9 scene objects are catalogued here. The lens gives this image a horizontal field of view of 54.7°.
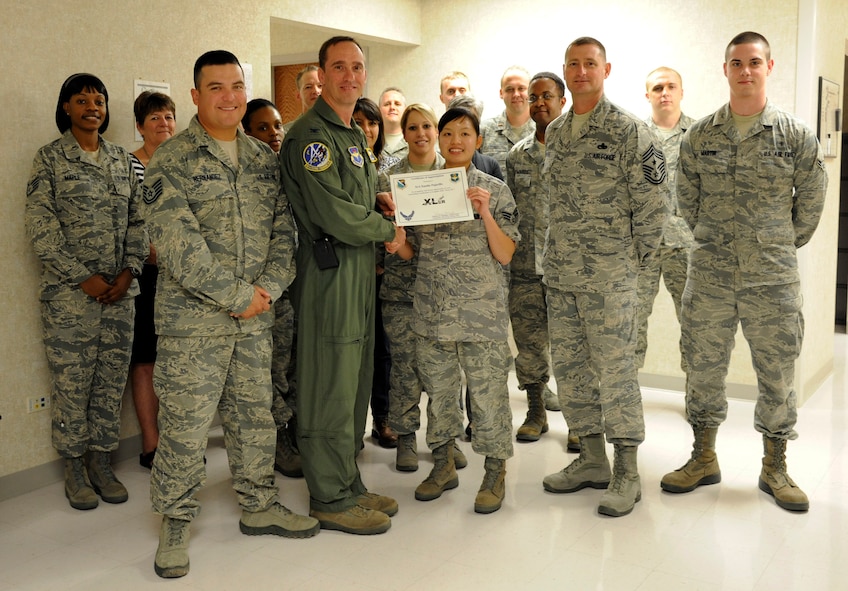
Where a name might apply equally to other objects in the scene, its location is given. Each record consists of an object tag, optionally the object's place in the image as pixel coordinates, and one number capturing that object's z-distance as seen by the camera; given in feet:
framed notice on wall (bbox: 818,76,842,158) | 16.52
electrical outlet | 12.41
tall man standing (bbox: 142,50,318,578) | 9.61
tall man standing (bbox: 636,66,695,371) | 15.65
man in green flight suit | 10.32
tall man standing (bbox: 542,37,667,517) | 11.10
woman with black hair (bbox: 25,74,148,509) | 11.72
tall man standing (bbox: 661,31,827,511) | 11.35
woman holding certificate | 11.24
